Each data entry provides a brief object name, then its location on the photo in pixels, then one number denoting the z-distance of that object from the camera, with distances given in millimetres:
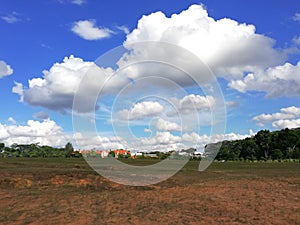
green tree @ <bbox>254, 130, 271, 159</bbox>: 79756
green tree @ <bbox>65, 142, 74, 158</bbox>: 95750
